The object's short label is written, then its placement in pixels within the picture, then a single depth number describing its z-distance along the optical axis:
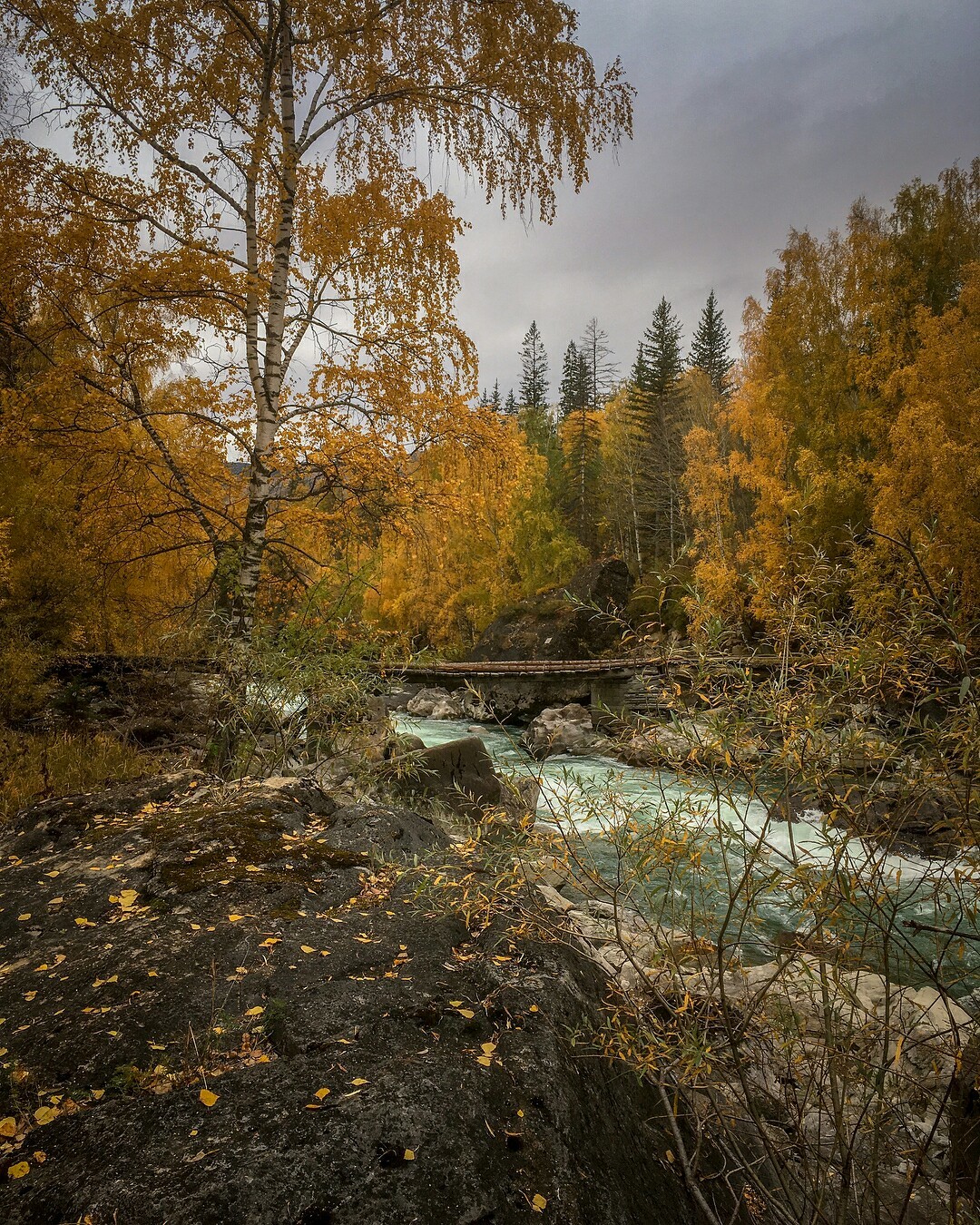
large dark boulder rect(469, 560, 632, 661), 21.98
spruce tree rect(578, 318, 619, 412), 40.91
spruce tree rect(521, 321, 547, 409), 46.38
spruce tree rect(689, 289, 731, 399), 39.06
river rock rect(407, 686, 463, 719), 18.73
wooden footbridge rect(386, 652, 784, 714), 15.77
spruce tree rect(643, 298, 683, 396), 31.20
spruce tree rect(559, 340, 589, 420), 41.41
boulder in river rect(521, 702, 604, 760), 13.30
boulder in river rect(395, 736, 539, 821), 7.03
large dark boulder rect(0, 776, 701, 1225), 1.25
